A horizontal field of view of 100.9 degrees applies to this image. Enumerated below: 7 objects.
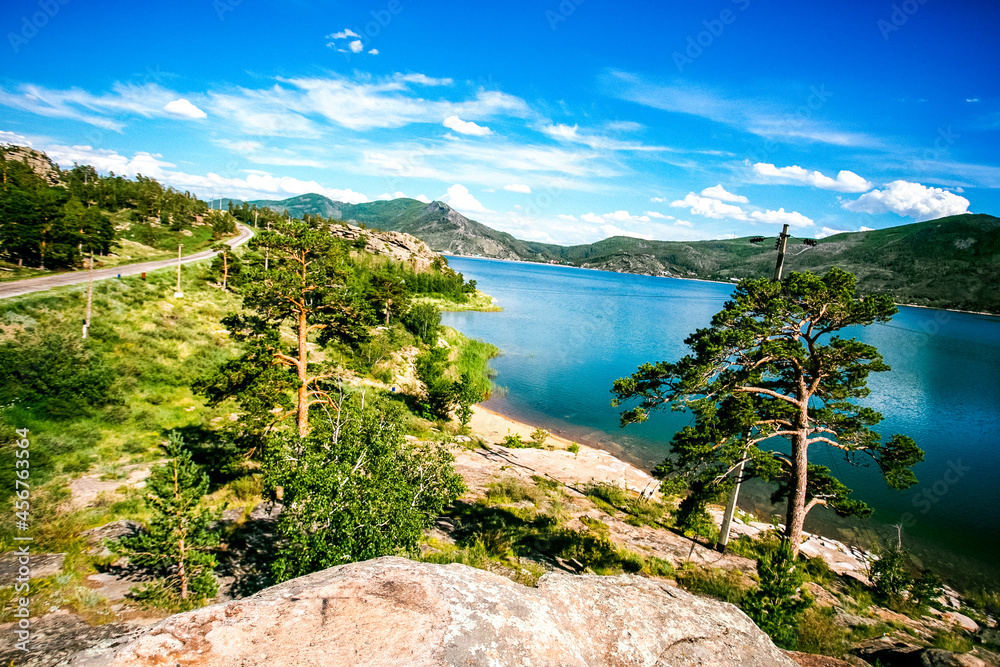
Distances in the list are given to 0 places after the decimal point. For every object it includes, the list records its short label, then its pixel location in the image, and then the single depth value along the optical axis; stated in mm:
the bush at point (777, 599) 8625
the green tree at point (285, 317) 13977
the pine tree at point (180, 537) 8539
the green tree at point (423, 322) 49009
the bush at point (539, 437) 30688
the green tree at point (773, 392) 12117
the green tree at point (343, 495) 8195
